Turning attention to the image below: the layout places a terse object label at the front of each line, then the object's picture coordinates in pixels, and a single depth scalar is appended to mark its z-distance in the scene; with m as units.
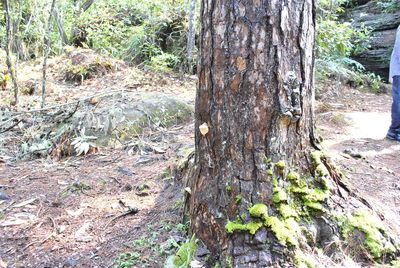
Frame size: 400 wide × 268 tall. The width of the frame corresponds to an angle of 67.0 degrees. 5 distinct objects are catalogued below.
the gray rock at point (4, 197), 3.00
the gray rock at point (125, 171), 3.58
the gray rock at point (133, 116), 4.87
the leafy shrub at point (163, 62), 8.39
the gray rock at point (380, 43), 12.00
